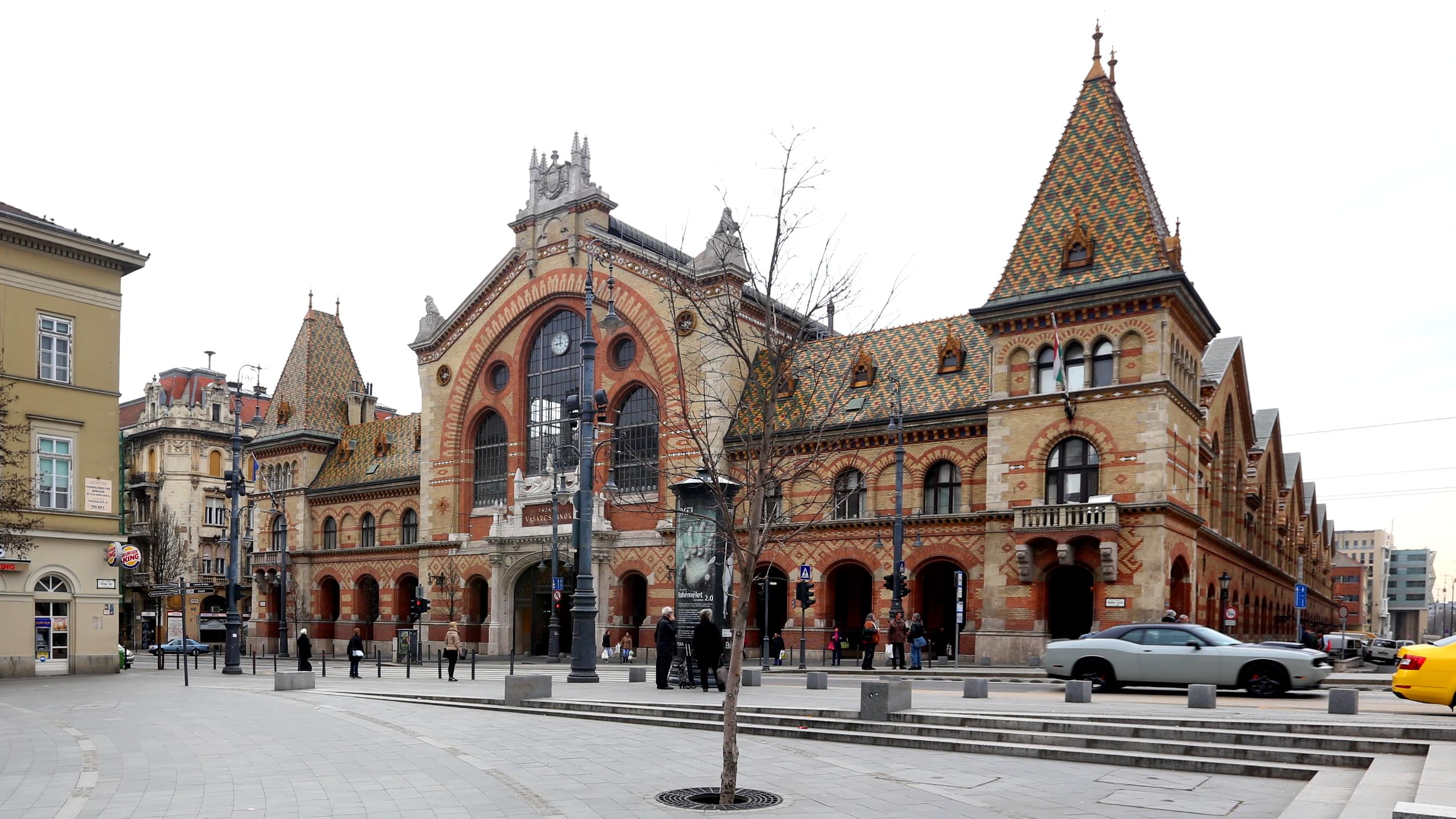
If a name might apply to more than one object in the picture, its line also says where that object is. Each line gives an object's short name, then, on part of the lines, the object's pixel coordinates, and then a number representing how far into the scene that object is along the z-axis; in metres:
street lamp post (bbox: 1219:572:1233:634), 39.78
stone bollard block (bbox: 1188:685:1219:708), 16.72
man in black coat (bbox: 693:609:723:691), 20.86
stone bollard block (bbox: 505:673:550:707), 19.64
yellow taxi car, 15.14
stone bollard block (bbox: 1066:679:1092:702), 17.91
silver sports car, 19.52
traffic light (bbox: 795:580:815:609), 33.03
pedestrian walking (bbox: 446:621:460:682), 28.61
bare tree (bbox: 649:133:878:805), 10.90
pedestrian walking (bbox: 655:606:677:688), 21.55
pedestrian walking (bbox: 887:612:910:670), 31.39
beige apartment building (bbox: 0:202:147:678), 30.25
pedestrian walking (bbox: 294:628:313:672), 32.84
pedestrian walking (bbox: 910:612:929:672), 31.58
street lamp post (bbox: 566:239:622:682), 23.14
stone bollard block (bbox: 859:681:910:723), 15.40
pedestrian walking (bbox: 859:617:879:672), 32.12
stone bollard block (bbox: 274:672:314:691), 24.52
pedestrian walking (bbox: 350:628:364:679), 30.98
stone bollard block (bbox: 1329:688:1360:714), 15.09
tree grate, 9.95
